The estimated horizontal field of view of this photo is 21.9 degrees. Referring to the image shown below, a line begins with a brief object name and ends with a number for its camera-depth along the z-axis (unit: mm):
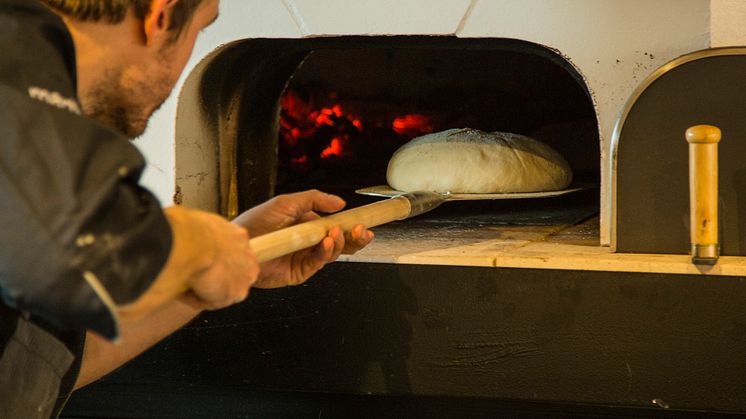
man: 1488
